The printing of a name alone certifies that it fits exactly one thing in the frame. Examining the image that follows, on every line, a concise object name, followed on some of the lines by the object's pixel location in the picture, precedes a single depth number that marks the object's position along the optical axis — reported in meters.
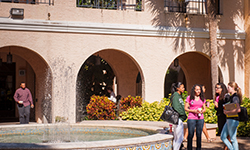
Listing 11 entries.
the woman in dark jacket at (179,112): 7.12
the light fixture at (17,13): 11.59
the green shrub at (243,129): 10.81
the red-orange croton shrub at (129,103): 12.90
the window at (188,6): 14.25
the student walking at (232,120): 6.98
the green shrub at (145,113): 11.90
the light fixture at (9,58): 13.09
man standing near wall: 11.75
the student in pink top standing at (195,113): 7.36
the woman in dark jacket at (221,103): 7.62
